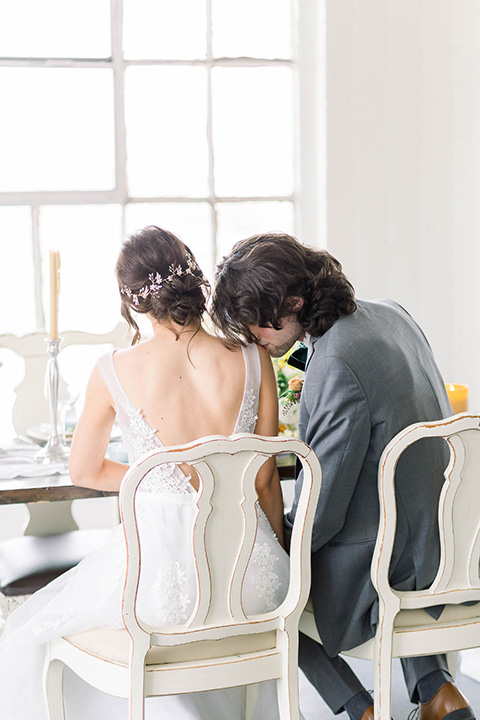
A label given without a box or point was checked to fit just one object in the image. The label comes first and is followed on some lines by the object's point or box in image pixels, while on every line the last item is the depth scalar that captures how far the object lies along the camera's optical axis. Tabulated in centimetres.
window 512
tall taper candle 377
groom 332
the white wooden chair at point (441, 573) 319
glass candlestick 382
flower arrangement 384
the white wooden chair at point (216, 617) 308
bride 337
